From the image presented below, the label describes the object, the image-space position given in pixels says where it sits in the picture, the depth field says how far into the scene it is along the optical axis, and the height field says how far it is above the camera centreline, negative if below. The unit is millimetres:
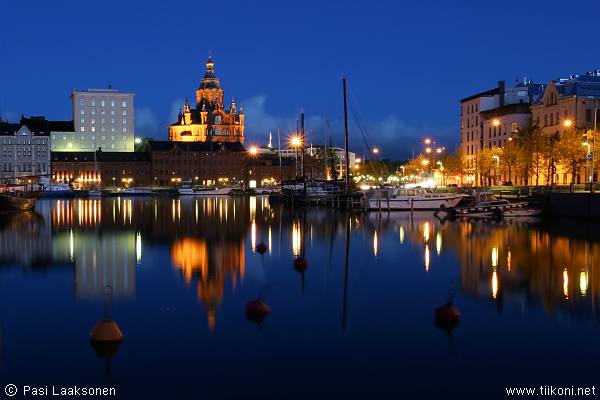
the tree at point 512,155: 90538 +3750
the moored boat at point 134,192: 182275 -1082
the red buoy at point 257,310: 22148 -3960
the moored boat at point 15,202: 86625 -1649
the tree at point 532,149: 83312 +4135
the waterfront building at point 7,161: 199000 +8027
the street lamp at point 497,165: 95938 +2550
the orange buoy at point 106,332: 19067 -3930
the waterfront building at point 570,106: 89125 +10172
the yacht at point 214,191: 182488 -1039
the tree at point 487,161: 102531 +3417
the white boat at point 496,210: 66500 -2502
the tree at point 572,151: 75438 +3492
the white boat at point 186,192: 180000 -1192
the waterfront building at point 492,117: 112562 +11481
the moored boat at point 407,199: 77062 -1594
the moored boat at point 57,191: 170875 -548
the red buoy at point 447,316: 21150 -4050
